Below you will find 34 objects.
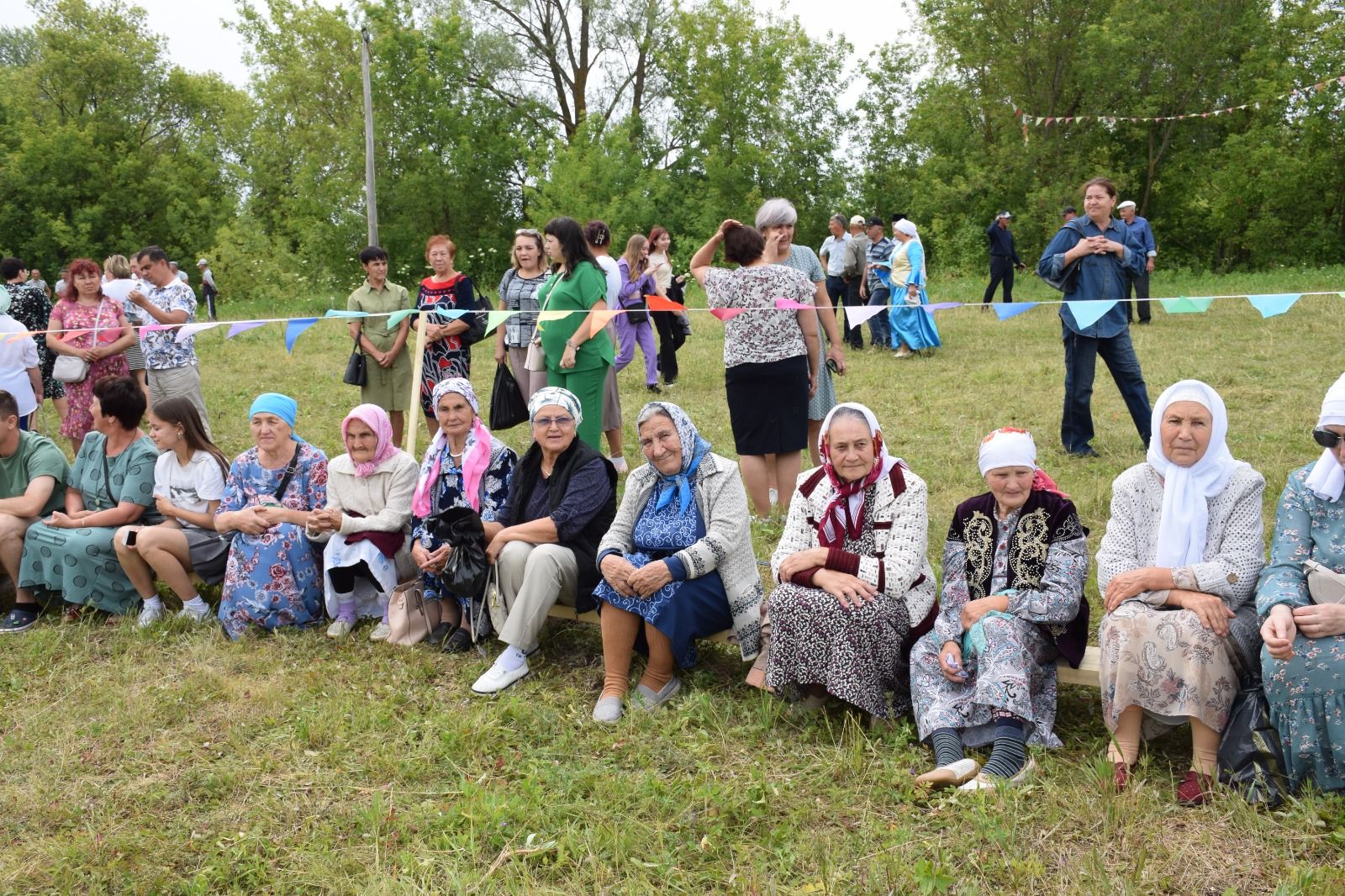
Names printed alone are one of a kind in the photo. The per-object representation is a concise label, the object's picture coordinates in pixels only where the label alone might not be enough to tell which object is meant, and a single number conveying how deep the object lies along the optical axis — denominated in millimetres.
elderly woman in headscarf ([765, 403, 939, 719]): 3904
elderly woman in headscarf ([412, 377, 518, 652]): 5043
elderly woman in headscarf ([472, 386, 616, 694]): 4637
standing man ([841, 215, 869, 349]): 13453
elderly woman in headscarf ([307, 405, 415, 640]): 5211
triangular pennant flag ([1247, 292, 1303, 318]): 5066
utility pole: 20625
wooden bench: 3777
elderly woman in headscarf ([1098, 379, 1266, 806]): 3404
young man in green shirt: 5605
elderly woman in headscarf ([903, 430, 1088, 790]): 3629
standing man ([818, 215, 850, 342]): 13562
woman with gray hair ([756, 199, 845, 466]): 5742
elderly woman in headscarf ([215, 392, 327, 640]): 5234
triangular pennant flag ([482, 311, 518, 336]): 6781
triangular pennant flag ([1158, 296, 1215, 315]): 5359
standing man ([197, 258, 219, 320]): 24244
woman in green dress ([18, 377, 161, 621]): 5492
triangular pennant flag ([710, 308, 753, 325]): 5758
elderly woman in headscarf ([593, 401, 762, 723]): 4293
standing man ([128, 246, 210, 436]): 7781
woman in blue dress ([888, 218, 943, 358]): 12500
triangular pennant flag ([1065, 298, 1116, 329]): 6453
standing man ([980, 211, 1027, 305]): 15305
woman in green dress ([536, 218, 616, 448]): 6449
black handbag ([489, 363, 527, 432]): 7219
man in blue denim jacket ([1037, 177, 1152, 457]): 6934
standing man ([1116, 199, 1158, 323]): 13430
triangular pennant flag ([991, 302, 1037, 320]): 5902
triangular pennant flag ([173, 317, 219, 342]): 6934
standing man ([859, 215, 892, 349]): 13203
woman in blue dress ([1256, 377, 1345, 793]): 3154
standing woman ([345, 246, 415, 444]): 7762
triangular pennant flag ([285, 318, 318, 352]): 6996
